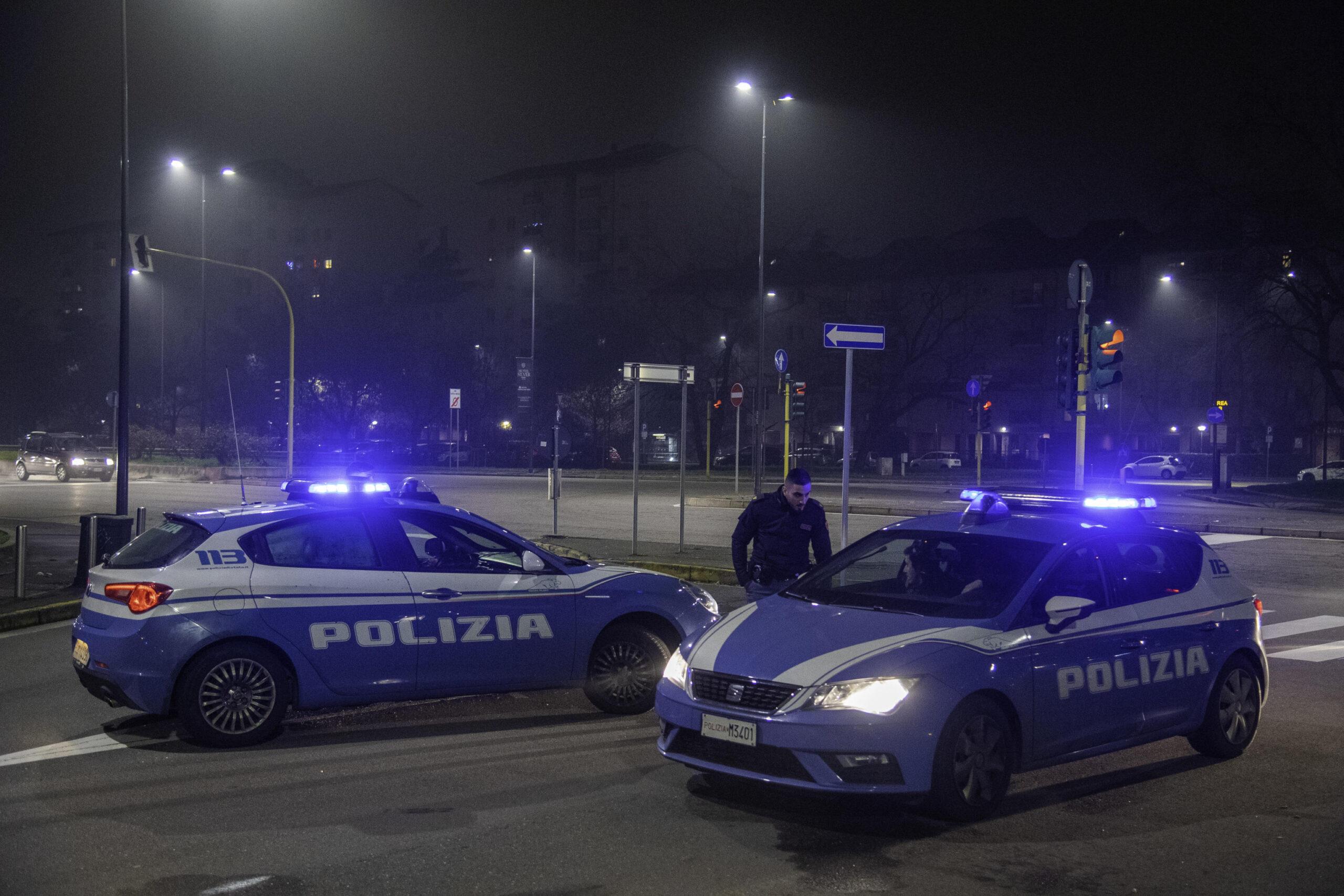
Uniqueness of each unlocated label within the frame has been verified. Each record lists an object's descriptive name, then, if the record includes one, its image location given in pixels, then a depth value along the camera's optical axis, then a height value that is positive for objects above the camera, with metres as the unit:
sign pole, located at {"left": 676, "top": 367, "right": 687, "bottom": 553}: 17.06 -1.11
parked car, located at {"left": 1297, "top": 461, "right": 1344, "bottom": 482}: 50.97 -0.69
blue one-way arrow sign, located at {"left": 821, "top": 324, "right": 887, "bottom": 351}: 12.98 +1.26
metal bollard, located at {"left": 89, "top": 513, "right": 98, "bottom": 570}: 13.48 -0.96
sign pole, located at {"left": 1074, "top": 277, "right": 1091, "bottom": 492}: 14.81 +0.72
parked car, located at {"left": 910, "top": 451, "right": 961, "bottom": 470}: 66.38 -0.36
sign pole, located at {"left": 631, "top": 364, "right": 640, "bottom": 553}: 16.83 -0.41
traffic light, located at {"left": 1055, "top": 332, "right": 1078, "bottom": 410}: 16.08 +1.13
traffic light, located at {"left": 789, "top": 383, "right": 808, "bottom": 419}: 30.92 +1.27
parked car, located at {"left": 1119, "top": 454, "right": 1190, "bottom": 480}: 58.25 -0.62
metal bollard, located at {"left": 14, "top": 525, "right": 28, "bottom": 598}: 12.83 -1.12
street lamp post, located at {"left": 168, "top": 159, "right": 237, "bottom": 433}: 30.55 +7.12
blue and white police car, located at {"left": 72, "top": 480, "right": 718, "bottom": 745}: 6.95 -0.98
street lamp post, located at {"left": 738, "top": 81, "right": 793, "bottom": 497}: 27.08 +2.51
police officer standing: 8.86 -0.57
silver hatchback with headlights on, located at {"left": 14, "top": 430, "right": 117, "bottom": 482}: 45.75 -0.22
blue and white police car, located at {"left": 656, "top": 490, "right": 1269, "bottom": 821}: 5.46 -0.99
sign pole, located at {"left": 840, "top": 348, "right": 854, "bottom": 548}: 12.63 -0.19
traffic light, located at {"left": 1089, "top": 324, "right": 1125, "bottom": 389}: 15.82 +1.28
